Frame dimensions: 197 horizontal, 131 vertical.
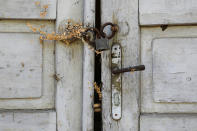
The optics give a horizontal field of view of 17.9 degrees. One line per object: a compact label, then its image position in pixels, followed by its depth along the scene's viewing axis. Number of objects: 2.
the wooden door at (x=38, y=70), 1.97
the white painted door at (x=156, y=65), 1.96
